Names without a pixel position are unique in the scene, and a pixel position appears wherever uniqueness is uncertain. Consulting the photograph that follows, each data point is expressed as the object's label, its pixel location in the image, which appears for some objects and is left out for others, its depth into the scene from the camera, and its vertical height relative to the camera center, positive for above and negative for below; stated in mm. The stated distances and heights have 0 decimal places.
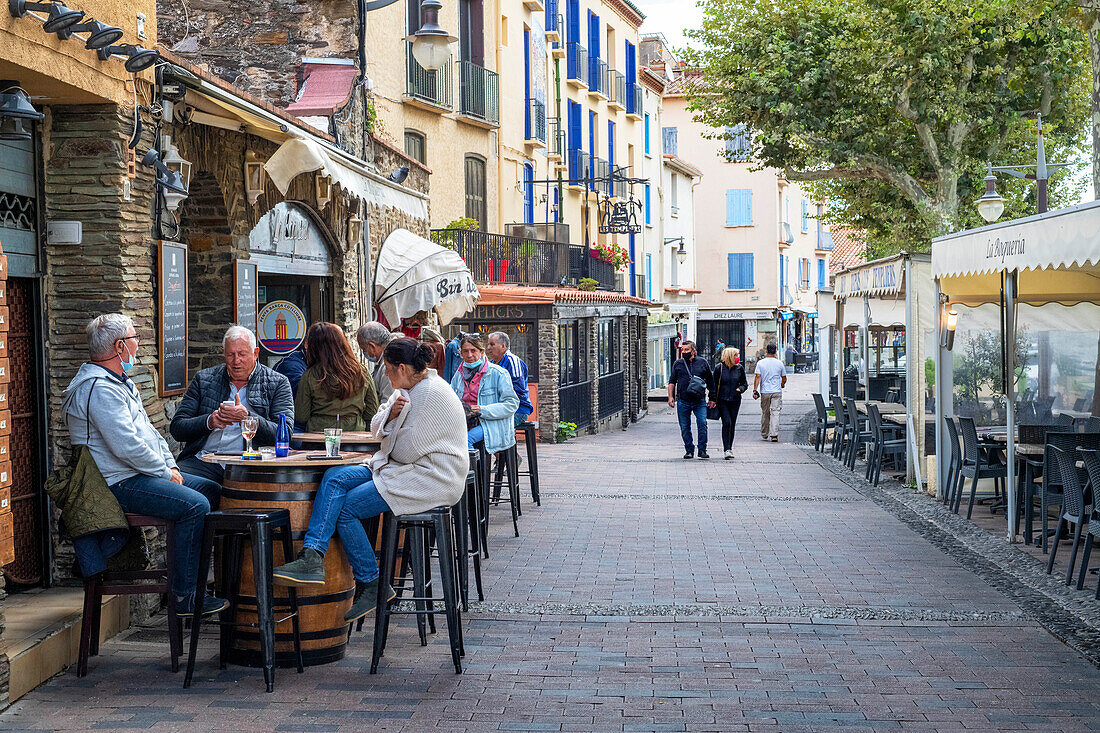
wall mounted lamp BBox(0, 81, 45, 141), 5809 +1225
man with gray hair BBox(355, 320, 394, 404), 9086 +64
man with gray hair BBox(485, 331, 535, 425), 11664 -95
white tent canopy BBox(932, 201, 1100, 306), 8523 +745
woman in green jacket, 7816 -223
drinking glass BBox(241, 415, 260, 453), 6457 -394
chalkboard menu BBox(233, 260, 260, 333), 9609 +503
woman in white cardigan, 6199 -618
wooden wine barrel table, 6129 -1112
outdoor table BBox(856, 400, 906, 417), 16884 -895
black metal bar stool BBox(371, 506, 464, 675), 6211 -1166
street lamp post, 18553 +2366
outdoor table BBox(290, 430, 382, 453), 7511 -559
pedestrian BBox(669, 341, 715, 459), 17969 -661
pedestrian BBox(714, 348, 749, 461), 18703 -653
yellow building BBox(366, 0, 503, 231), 19781 +4536
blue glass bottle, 6434 -476
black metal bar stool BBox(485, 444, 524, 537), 10945 -1255
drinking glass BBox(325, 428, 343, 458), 6384 -497
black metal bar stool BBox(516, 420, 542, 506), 12070 -1029
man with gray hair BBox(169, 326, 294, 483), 7109 -275
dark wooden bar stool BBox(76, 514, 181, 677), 6133 -1225
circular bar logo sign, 10852 +251
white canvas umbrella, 12086 +743
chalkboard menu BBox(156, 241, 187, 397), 7773 +262
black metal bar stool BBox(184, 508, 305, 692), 5902 -1073
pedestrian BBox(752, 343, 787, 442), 21953 -731
